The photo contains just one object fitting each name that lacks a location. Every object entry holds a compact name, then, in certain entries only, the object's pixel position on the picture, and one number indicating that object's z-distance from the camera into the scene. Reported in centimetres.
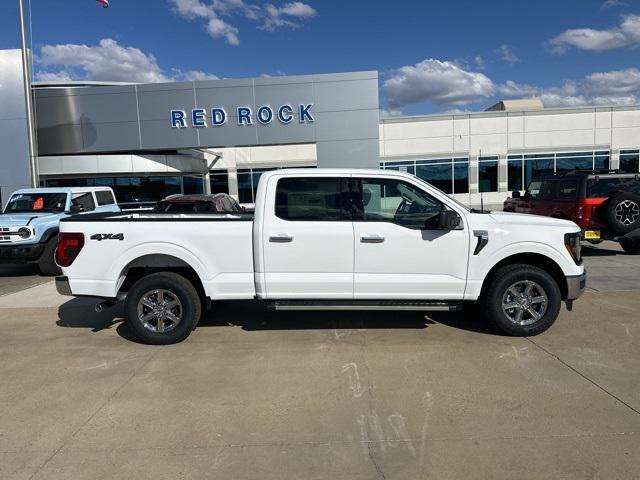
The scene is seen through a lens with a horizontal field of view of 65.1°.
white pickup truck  545
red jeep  1009
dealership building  1998
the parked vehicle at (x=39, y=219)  1030
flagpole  1844
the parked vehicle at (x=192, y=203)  1269
